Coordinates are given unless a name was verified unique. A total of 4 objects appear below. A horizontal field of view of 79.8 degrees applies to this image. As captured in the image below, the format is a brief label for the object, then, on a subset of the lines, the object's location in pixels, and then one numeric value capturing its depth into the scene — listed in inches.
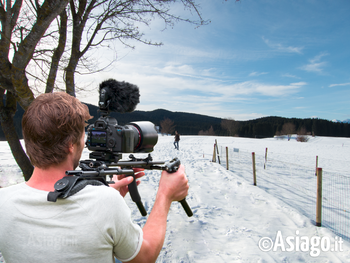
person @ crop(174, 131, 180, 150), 764.9
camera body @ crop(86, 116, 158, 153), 47.7
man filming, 30.1
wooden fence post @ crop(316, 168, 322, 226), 171.8
